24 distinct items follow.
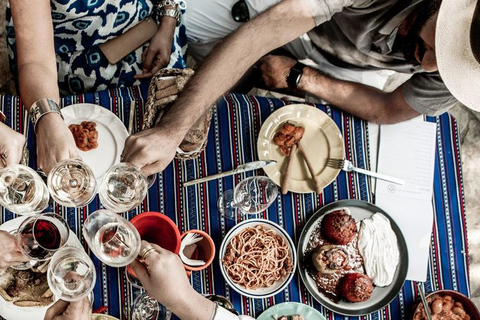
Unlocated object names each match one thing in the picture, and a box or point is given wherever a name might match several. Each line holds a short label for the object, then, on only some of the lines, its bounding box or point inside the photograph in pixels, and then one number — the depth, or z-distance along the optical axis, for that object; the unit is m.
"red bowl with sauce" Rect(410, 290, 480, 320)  1.80
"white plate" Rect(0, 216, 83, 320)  1.58
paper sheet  1.91
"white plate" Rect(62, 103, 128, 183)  1.71
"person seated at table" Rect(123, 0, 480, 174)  1.50
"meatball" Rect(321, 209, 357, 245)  1.79
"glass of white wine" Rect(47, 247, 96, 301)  1.38
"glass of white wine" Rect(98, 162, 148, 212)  1.44
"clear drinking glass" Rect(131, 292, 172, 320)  1.72
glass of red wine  1.42
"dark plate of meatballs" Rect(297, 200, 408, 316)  1.77
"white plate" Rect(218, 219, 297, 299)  1.73
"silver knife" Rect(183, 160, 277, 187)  1.79
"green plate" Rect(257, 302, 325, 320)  1.77
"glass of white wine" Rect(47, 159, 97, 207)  1.39
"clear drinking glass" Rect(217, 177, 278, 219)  1.78
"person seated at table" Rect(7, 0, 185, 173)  1.50
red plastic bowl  1.56
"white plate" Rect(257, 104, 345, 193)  1.85
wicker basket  1.66
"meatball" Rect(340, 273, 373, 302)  1.75
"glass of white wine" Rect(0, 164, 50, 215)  1.41
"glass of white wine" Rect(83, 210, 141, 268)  1.37
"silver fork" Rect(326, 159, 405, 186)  1.85
